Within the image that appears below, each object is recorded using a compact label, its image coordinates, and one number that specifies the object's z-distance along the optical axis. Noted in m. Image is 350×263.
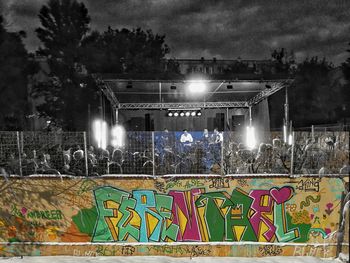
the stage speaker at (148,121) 21.45
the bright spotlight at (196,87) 15.89
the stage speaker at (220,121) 21.69
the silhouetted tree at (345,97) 39.56
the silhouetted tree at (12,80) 27.53
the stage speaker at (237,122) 21.45
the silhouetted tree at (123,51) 32.38
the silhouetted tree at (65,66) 31.58
